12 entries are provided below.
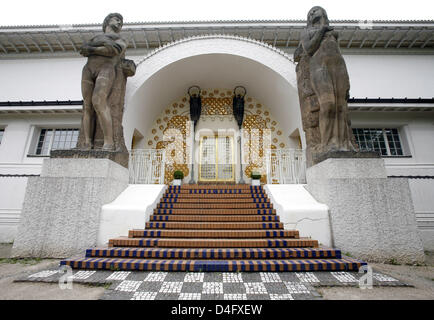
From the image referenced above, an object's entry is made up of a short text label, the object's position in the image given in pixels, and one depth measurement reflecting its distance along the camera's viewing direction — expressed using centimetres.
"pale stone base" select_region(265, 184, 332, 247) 377
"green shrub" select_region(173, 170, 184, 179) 704
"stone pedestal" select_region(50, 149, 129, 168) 429
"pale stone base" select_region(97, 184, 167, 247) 384
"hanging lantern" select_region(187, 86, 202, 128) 870
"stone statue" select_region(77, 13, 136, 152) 457
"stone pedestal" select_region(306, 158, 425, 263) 346
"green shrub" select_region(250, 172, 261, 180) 687
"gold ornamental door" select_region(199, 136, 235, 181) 849
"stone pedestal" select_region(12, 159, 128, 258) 369
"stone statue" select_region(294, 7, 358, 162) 436
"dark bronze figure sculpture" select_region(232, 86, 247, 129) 871
